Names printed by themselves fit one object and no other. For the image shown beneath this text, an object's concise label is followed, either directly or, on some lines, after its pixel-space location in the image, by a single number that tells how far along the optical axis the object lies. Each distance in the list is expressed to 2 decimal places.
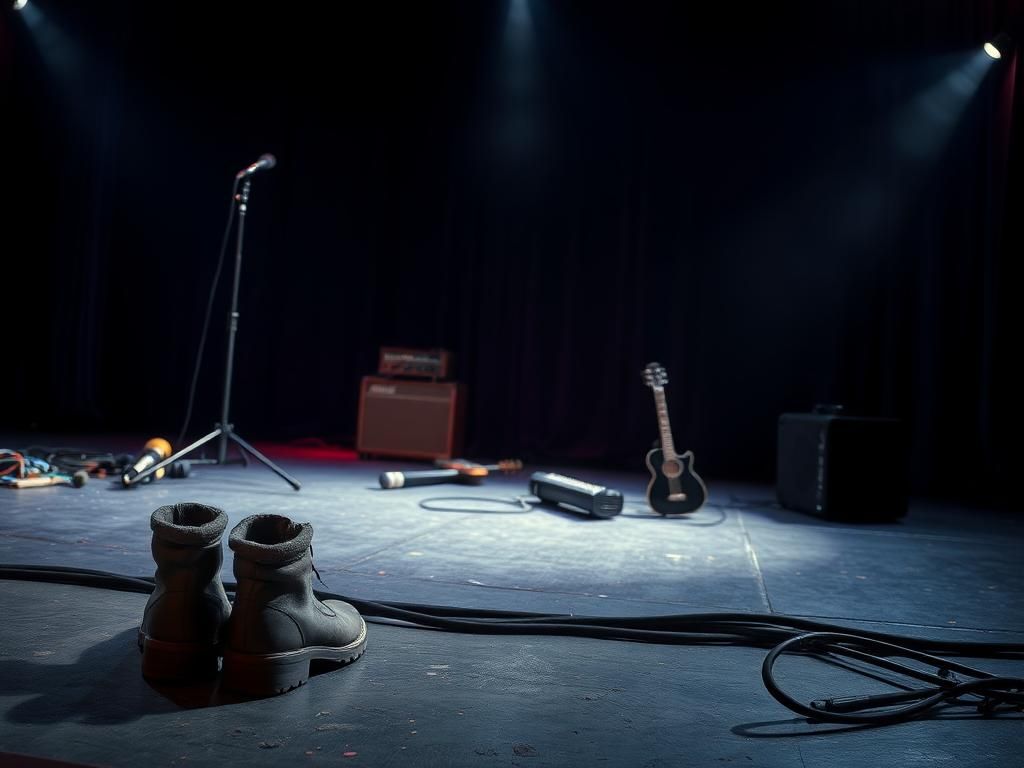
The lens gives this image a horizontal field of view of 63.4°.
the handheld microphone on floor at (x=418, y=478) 3.71
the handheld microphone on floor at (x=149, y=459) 3.25
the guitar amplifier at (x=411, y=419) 5.11
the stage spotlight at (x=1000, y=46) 4.43
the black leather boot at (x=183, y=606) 1.21
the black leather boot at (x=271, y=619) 1.18
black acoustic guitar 3.40
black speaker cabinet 3.47
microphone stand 3.29
